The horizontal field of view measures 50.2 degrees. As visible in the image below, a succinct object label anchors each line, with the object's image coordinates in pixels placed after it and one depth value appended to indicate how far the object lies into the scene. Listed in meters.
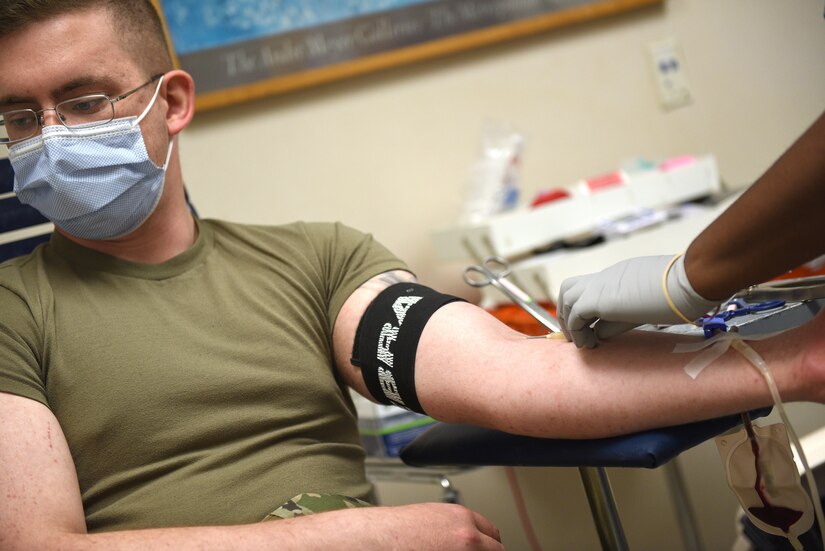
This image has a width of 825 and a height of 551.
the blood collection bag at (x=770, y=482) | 0.89
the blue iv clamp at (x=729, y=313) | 0.95
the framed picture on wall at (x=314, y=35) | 2.07
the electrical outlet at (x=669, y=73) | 2.36
